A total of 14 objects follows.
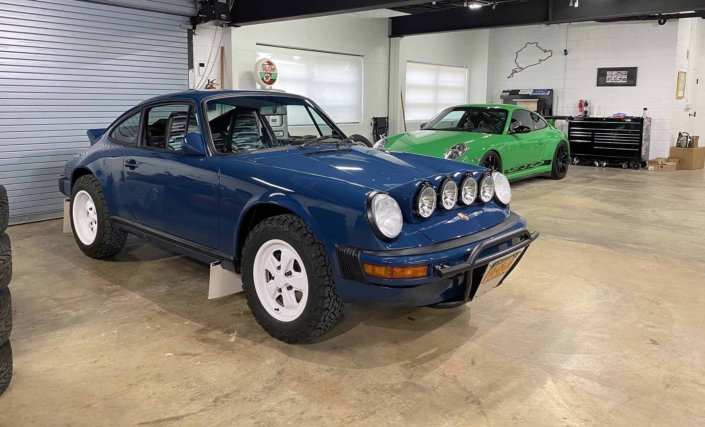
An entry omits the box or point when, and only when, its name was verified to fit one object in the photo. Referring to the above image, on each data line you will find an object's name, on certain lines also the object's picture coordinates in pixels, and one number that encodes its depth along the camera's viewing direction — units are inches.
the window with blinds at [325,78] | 343.0
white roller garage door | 215.9
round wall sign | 302.7
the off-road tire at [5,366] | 87.7
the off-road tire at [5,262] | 89.7
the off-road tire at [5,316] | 87.7
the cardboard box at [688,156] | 413.4
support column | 421.1
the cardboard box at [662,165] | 400.2
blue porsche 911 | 93.0
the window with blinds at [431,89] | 467.2
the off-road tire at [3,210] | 92.4
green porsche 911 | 264.2
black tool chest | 403.9
